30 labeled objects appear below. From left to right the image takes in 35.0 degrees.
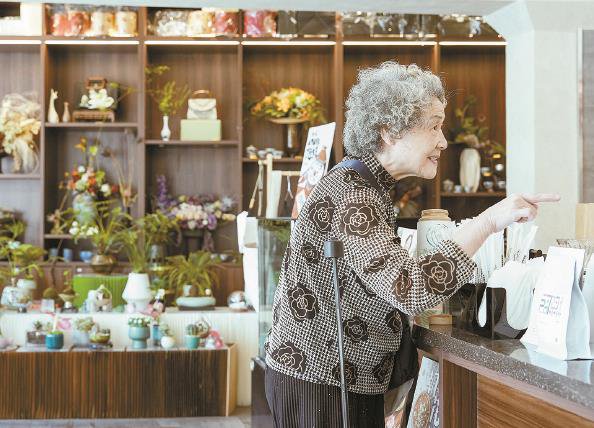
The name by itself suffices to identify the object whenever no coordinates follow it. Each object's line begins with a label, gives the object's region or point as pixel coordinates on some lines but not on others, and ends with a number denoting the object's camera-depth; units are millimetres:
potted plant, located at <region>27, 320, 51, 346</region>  5555
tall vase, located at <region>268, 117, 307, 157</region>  6949
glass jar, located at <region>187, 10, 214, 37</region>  6949
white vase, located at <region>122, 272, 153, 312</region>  5781
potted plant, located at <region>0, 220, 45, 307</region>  5906
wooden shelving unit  7227
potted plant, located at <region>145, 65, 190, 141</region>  7004
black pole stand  1721
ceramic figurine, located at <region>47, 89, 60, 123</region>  6988
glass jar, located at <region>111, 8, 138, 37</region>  6969
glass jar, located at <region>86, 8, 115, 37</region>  6969
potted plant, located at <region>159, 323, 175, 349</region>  5480
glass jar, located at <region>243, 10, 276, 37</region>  6969
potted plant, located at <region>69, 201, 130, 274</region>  6559
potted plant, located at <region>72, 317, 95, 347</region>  5535
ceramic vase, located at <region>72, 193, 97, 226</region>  6840
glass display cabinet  3623
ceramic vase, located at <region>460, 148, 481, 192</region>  7059
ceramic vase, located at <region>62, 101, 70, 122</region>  7040
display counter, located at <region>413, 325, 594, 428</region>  1637
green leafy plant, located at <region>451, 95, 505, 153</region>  7051
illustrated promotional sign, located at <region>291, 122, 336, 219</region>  3518
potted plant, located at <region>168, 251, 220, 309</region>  5895
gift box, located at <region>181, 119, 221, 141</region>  7008
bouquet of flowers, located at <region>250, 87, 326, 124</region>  6898
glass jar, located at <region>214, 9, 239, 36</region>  6949
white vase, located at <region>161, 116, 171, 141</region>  6973
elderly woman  1904
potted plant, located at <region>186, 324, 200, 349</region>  5520
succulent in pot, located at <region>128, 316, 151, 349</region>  5492
